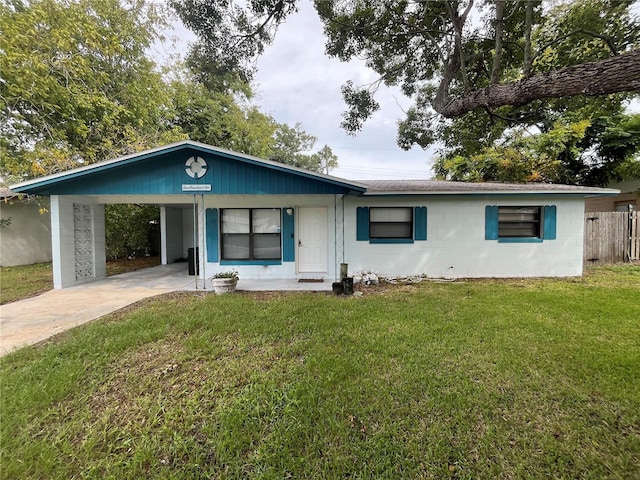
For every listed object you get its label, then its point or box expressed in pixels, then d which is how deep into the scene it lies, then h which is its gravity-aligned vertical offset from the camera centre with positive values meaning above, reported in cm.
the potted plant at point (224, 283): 636 -112
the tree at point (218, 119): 1632 +768
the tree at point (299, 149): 3216 +1080
